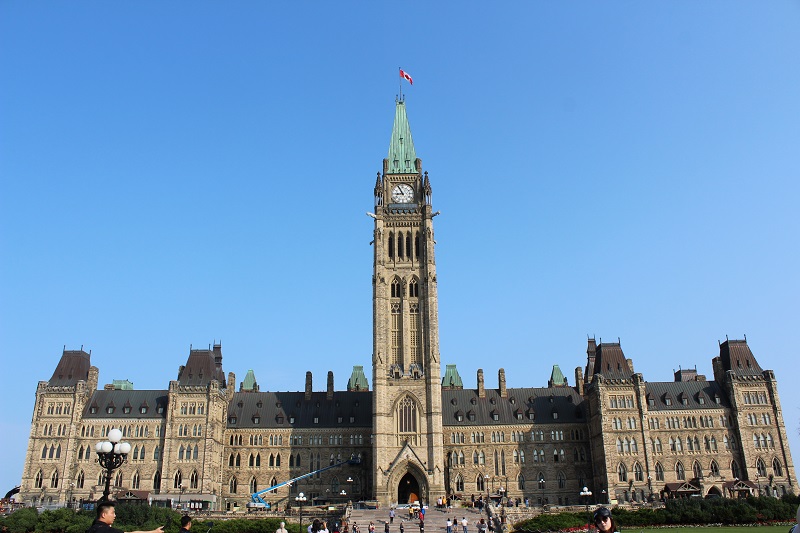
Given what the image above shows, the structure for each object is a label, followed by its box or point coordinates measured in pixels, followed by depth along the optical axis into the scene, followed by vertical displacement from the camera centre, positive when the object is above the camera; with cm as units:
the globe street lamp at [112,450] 2509 +223
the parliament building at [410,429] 8400 +985
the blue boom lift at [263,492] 8196 +233
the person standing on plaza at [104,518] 837 -2
